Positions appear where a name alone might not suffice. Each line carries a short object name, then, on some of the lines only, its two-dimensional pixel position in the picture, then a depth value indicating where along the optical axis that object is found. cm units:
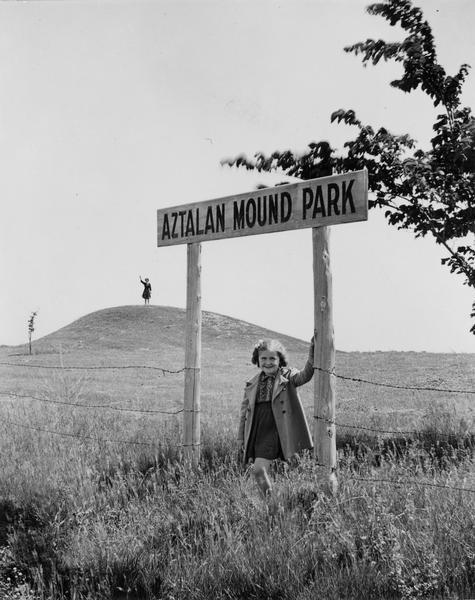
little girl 522
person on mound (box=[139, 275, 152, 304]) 4418
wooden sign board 498
